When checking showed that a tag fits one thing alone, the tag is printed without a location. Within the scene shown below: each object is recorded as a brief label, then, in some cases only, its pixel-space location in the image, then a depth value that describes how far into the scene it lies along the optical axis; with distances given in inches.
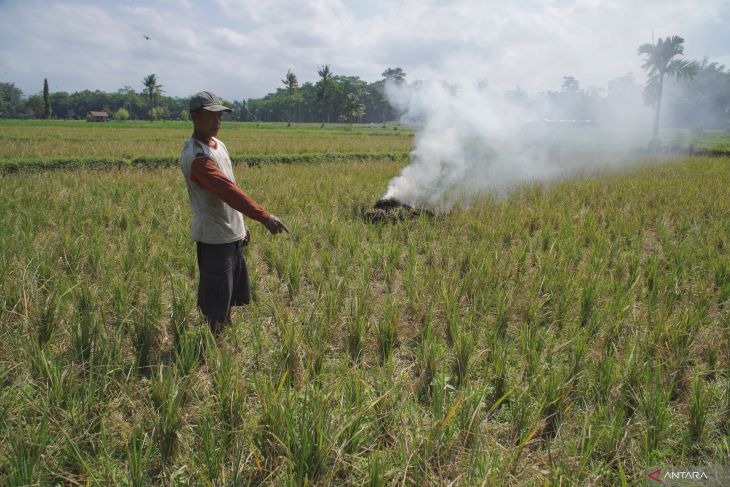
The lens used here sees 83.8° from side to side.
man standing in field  91.8
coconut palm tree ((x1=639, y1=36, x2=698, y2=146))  1174.3
